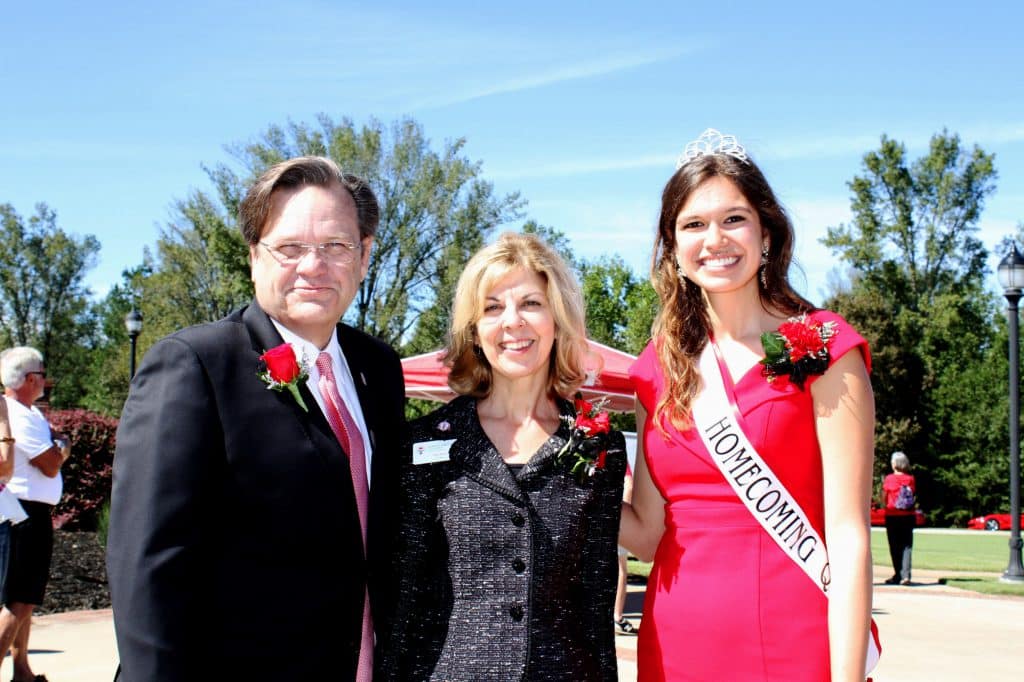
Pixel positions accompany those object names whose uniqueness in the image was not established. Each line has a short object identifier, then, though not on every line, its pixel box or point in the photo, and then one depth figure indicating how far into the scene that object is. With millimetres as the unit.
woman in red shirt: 12219
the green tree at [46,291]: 50656
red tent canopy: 7246
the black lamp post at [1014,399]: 12859
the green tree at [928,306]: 35812
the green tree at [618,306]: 29031
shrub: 15438
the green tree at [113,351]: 37256
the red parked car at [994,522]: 31812
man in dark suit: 2156
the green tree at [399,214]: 30594
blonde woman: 2625
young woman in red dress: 2469
